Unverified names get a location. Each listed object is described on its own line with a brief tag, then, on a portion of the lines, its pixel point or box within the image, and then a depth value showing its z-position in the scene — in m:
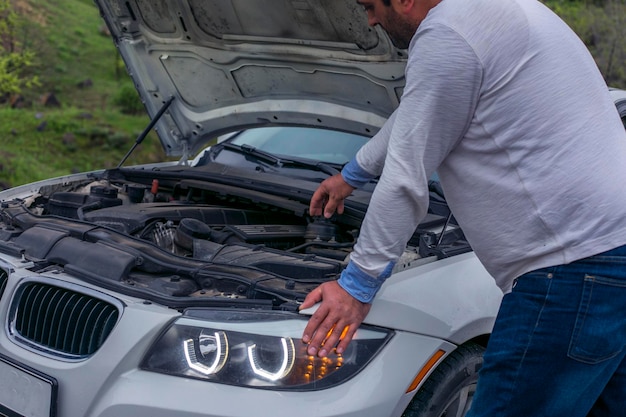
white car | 2.24
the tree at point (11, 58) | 11.11
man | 1.91
